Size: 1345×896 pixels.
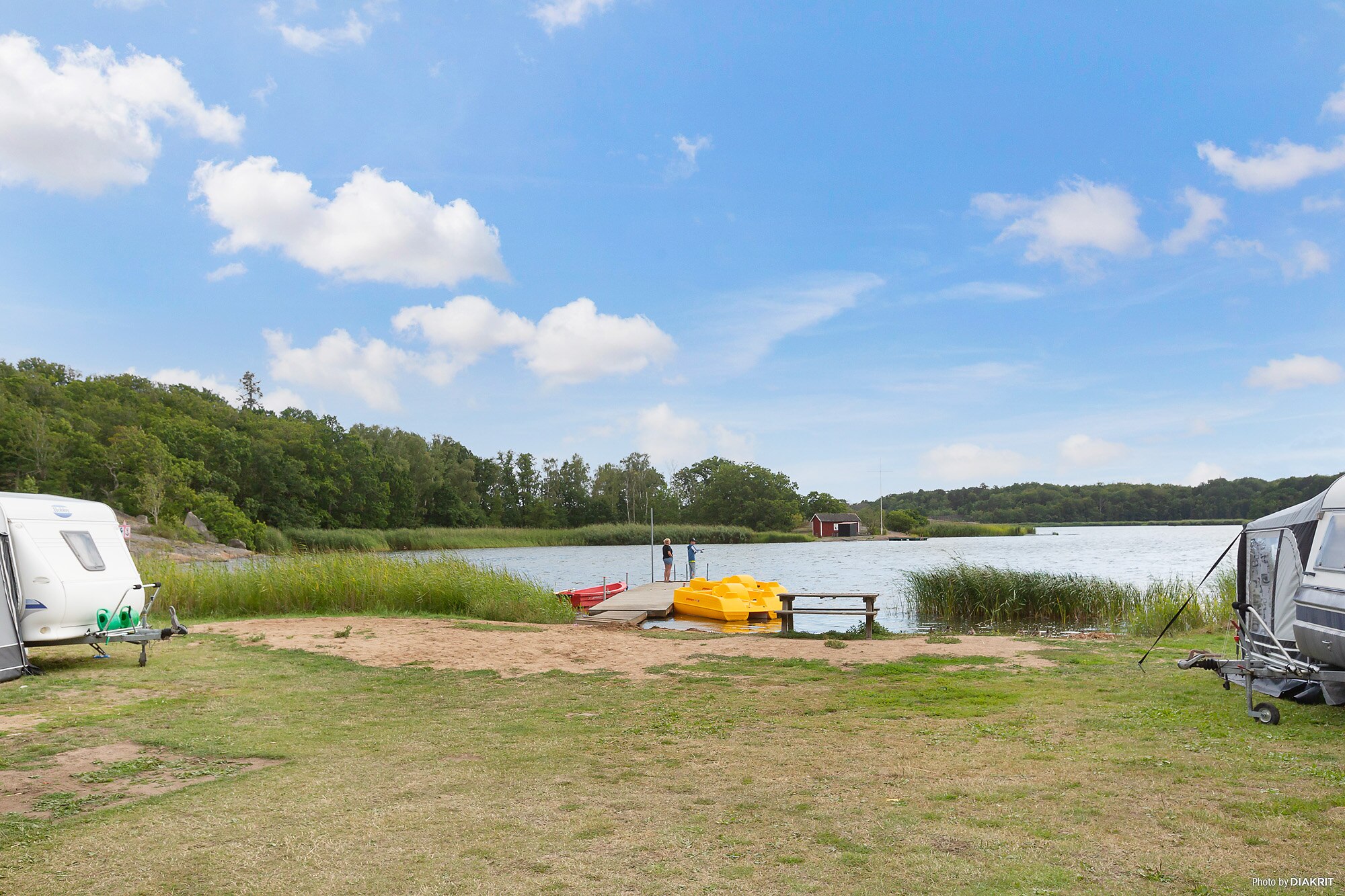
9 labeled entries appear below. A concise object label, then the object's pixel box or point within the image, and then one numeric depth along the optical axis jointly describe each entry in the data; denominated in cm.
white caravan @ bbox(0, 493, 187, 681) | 1023
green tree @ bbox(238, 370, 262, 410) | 10725
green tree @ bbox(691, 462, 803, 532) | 9450
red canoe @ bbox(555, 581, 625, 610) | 2353
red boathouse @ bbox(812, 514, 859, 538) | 8594
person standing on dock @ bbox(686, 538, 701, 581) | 2975
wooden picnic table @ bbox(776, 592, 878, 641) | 1589
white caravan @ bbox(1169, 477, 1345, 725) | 731
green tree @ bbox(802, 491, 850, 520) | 10394
